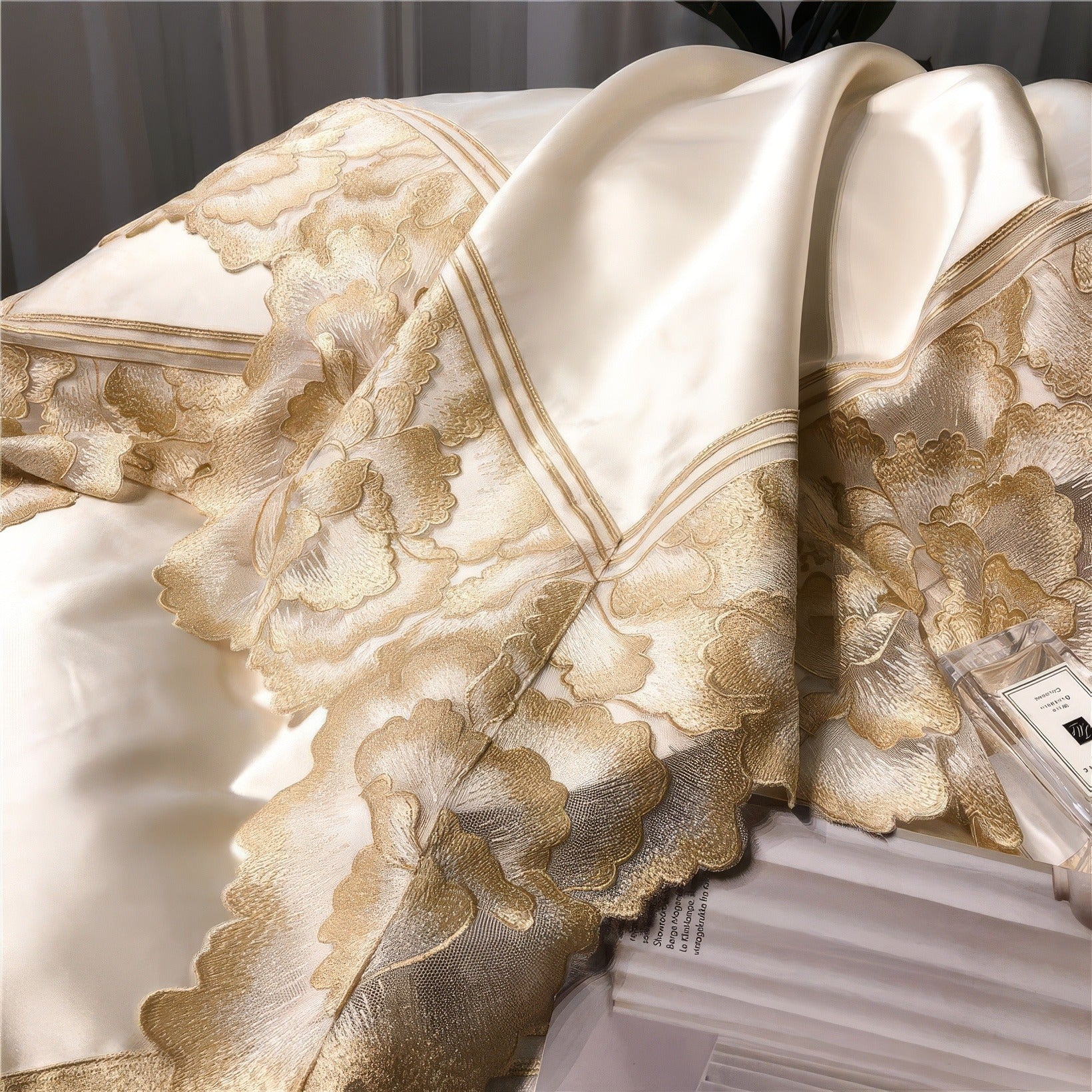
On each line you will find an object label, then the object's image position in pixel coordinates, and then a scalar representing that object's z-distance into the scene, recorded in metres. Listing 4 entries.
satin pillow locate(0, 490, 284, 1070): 0.36
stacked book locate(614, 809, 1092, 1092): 0.36
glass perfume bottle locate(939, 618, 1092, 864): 0.43
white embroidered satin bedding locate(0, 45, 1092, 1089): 0.39
